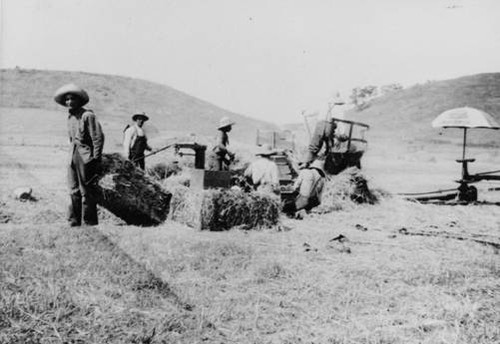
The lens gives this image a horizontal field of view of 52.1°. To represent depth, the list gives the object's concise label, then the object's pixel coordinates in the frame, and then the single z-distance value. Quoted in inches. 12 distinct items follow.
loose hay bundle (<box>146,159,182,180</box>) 462.9
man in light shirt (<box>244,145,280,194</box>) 343.0
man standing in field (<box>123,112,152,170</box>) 404.8
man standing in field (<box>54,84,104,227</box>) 278.7
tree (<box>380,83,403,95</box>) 3575.3
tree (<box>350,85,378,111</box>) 3468.8
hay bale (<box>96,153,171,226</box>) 285.6
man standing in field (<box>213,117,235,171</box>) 399.7
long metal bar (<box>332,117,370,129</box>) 459.5
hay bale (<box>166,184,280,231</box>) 293.4
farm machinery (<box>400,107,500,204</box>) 485.7
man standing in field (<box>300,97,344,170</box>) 452.1
